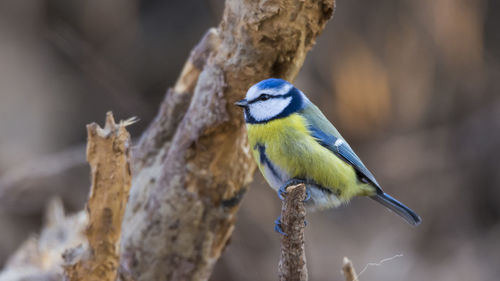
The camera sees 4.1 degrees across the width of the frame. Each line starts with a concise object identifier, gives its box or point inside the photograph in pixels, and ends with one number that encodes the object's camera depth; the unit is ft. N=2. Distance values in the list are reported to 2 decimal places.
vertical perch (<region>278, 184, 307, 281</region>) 11.12
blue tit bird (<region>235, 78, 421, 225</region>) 11.23
